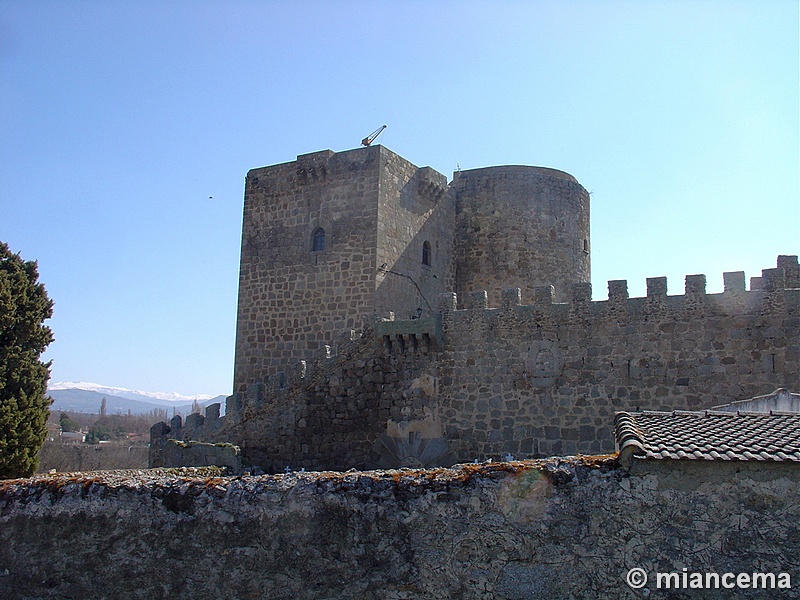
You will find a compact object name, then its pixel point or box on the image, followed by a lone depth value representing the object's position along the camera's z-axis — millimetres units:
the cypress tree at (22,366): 16328
